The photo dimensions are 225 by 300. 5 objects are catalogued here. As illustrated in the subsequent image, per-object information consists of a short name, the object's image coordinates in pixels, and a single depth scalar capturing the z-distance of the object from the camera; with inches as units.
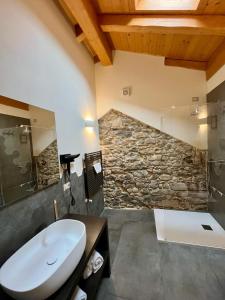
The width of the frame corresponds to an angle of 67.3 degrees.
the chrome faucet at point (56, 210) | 70.2
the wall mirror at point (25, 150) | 49.1
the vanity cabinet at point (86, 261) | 39.5
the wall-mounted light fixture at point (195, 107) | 122.3
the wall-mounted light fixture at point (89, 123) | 111.4
